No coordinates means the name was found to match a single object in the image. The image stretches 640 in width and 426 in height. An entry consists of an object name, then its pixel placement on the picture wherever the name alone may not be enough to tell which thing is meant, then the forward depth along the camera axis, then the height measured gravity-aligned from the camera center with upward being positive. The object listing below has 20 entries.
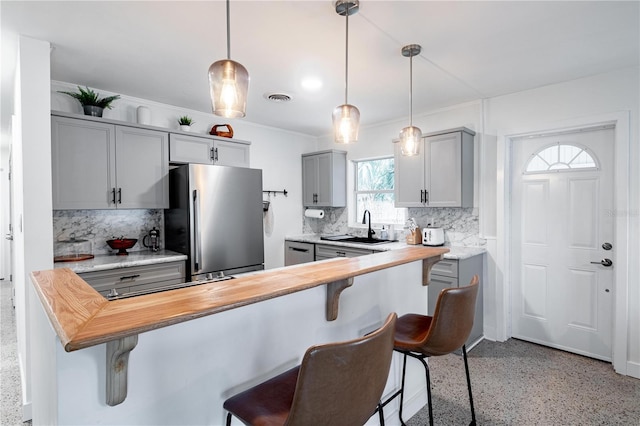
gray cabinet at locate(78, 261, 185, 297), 2.68 -0.57
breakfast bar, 0.91 -0.31
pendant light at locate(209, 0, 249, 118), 1.37 +0.50
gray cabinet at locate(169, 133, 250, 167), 3.42 +0.63
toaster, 3.72 -0.32
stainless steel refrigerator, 3.12 -0.09
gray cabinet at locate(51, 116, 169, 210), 2.75 +0.39
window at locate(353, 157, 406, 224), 4.51 +0.24
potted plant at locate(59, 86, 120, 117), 2.92 +0.95
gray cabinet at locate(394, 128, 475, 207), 3.47 +0.39
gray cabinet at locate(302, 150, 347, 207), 4.69 +0.43
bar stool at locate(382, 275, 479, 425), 1.65 -0.62
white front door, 3.00 -0.32
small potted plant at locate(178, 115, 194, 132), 3.53 +0.90
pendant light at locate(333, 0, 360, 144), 1.87 +0.50
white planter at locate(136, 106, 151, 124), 3.28 +0.91
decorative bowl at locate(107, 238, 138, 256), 3.13 -0.32
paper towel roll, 4.86 -0.07
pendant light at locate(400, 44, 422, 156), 2.35 +0.50
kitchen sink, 4.28 -0.41
